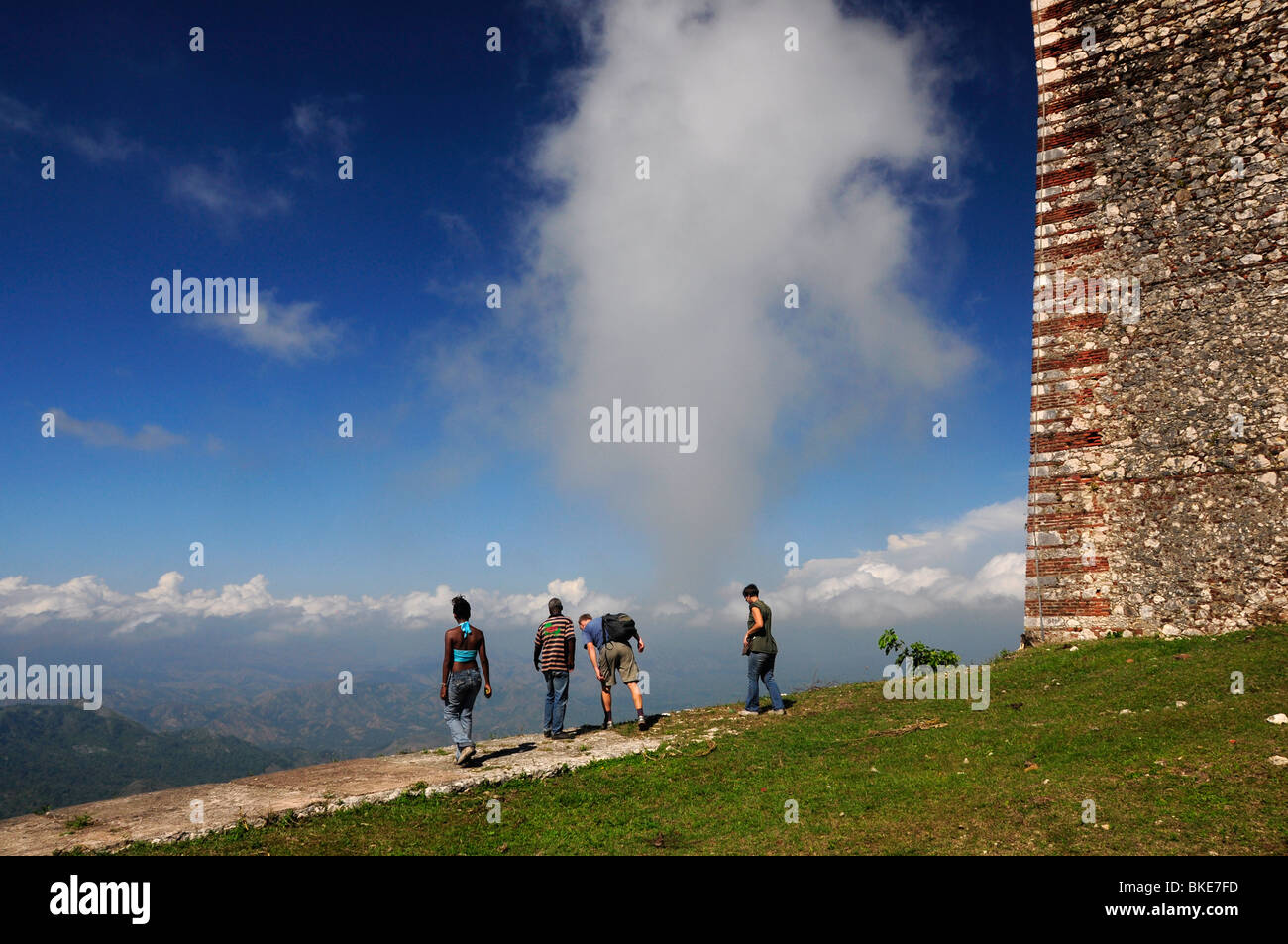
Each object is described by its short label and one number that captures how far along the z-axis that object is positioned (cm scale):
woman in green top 1405
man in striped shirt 1329
